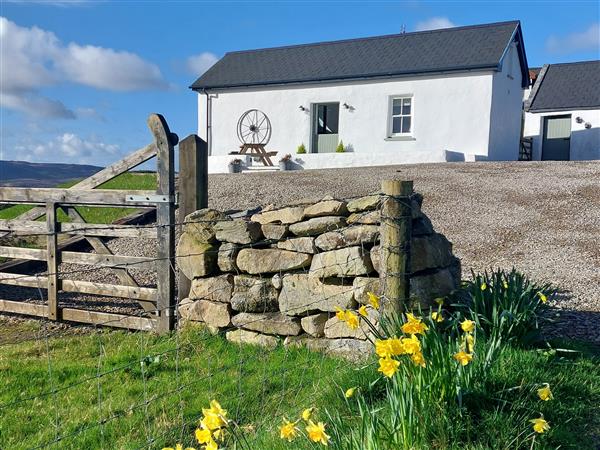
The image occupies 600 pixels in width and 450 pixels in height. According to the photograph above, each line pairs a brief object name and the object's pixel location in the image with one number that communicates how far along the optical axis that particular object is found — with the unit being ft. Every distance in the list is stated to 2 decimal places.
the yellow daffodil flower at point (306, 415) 9.07
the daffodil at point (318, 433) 8.43
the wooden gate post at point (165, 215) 20.06
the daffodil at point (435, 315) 12.61
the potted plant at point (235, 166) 74.13
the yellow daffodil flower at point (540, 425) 9.34
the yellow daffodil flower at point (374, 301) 11.78
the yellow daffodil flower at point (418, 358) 9.55
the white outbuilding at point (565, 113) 82.53
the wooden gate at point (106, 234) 20.16
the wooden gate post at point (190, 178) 19.83
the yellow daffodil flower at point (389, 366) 9.27
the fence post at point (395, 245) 14.06
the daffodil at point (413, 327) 9.98
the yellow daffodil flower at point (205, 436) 7.96
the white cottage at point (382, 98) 71.26
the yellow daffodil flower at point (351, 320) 10.71
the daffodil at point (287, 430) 8.80
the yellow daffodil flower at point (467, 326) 11.47
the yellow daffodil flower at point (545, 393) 10.39
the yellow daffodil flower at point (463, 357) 10.18
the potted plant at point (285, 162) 75.36
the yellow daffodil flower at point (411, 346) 9.49
